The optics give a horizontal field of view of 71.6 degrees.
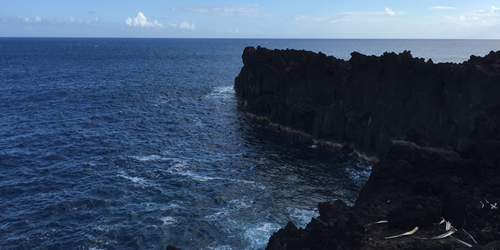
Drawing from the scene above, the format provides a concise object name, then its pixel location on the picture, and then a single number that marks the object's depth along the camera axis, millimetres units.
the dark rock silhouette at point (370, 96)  38344
